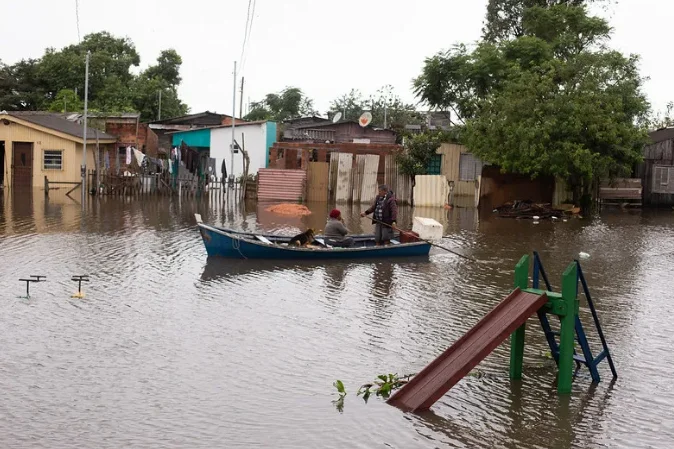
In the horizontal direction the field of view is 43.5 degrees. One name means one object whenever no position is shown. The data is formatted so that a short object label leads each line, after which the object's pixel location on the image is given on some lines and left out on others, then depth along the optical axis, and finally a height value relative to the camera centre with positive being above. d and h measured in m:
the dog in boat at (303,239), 18.45 -1.67
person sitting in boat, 18.66 -1.58
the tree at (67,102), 52.78 +3.40
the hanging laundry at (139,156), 38.91 +0.10
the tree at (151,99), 57.06 +4.06
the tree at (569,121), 30.91 +1.83
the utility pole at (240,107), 54.39 +3.54
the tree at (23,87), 56.59 +4.57
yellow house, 38.59 +0.21
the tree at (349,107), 68.50 +4.66
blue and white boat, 17.75 -1.84
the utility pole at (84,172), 32.94 -0.63
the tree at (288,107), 72.88 +4.88
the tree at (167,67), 65.12 +7.05
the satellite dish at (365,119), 46.09 +2.45
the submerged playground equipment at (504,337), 8.53 -1.76
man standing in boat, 19.25 -1.15
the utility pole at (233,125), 39.81 +1.73
